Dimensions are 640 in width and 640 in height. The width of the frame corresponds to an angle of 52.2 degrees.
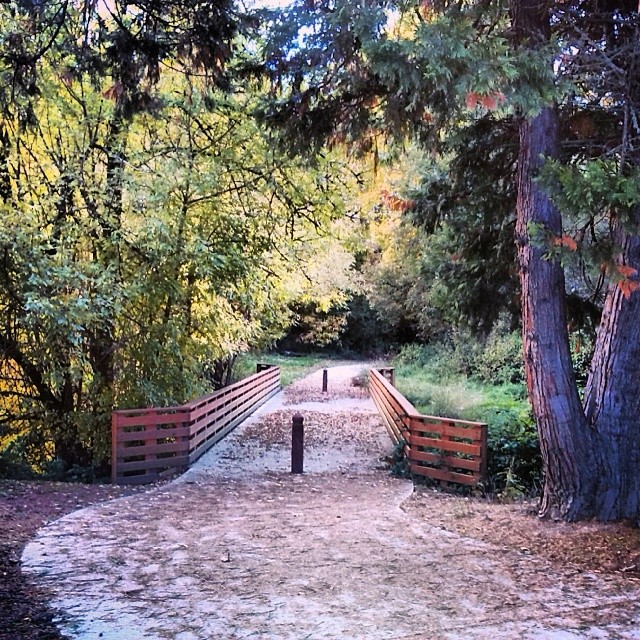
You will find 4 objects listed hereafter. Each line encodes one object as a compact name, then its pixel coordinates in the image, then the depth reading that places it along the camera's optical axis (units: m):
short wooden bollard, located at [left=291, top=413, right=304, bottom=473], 9.75
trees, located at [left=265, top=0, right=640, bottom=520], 4.91
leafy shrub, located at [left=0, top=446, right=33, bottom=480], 9.16
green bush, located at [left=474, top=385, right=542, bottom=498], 8.38
